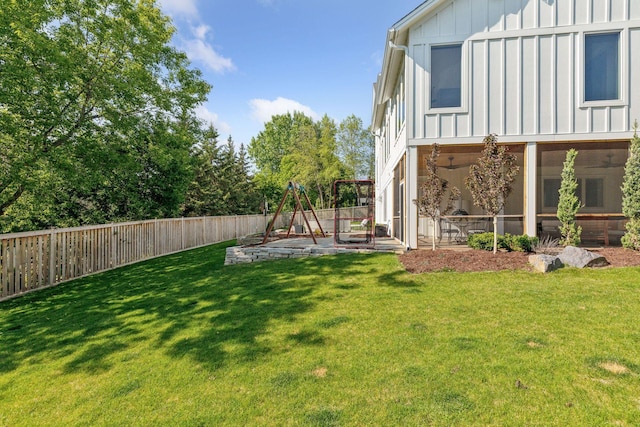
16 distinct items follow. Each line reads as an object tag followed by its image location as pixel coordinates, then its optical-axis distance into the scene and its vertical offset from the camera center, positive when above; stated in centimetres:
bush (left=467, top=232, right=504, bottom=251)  792 -70
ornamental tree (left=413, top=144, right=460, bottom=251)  814 +53
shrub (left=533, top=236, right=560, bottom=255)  764 -82
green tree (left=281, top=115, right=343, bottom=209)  3531 +561
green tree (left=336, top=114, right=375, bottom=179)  3766 +814
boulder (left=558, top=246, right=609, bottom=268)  622 -88
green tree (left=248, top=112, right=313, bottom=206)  4622 +1038
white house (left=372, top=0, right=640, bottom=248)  818 +350
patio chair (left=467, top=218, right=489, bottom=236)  954 -38
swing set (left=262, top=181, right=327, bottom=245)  979 +70
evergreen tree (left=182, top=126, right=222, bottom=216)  2283 +163
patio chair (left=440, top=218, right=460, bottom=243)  975 -51
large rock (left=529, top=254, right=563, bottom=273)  605 -95
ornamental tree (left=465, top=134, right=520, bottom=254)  727 +84
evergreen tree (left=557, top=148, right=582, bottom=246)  798 +18
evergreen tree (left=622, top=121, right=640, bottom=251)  736 +40
